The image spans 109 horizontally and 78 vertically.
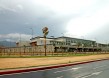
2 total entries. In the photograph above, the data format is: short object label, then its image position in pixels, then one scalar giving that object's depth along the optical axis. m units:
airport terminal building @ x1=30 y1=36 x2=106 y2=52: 50.38
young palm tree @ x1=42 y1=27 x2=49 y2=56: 22.83
